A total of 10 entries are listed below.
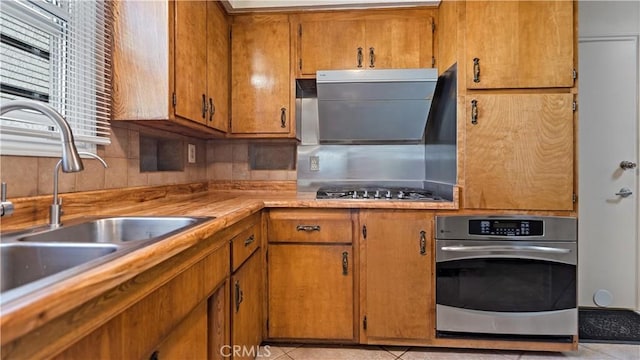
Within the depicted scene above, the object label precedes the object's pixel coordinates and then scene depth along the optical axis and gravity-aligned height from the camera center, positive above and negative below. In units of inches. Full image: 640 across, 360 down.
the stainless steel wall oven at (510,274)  69.1 -21.2
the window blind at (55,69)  43.1 +16.0
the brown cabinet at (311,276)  73.4 -22.8
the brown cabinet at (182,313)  22.1 -13.5
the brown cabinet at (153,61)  57.9 +20.4
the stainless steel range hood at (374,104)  80.1 +18.6
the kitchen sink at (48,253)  22.9 -7.4
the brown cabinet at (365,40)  85.4 +35.4
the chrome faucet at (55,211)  41.4 -4.7
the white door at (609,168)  88.7 +1.7
